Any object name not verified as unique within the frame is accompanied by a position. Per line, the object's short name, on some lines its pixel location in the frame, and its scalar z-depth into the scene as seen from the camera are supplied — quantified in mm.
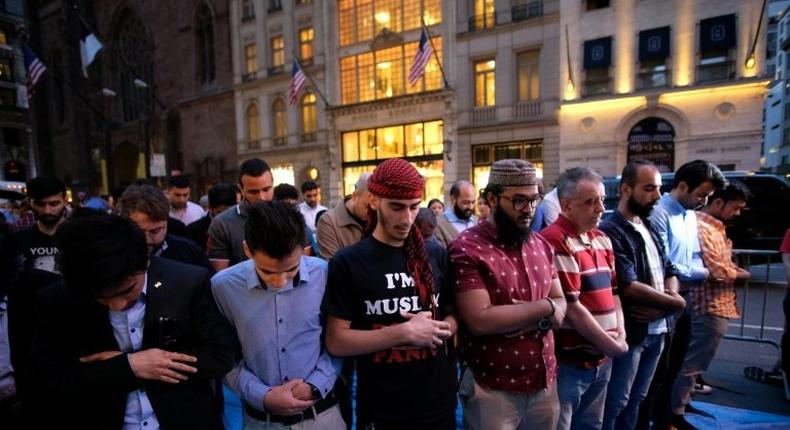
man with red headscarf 2088
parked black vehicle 8867
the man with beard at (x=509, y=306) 2295
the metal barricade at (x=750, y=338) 4844
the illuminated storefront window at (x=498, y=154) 19016
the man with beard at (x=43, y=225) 3434
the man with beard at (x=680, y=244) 3447
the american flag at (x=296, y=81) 19141
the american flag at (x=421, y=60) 16969
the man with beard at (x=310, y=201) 7746
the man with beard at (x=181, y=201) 5973
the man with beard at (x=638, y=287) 3035
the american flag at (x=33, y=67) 17312
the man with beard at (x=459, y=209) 5748
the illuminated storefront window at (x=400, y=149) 21438
